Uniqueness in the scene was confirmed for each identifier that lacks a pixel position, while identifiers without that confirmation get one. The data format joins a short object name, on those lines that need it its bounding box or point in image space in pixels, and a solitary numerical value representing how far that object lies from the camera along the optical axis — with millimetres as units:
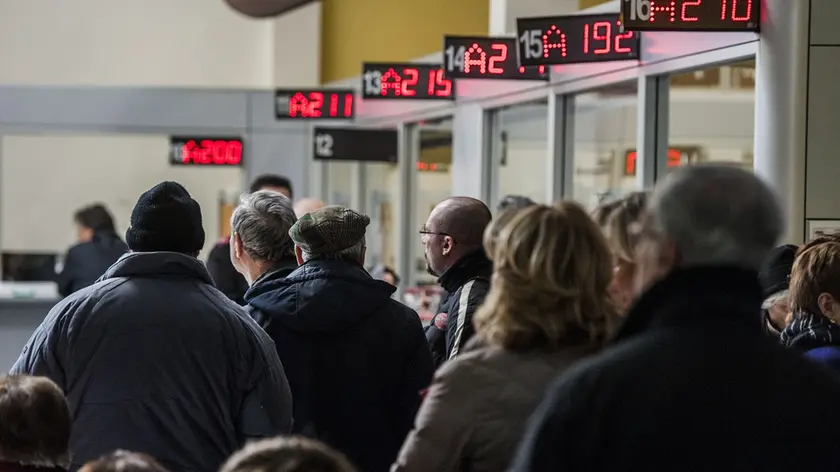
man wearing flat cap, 6569
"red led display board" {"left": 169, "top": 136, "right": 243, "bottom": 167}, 21979
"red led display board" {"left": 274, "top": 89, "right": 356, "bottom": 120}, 19825
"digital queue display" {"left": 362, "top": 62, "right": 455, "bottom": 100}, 16698
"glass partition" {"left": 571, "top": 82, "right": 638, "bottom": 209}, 15410
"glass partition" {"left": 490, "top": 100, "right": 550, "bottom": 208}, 16842
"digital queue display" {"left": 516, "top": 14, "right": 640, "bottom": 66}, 11535
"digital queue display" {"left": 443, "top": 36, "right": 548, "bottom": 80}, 13795
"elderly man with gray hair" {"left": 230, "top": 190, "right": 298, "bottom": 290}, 7377
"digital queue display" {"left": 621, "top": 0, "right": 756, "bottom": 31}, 9728
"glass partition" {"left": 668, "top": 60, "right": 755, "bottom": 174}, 20692
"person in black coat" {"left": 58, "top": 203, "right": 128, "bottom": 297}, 18025
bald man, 7035
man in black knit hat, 5781
